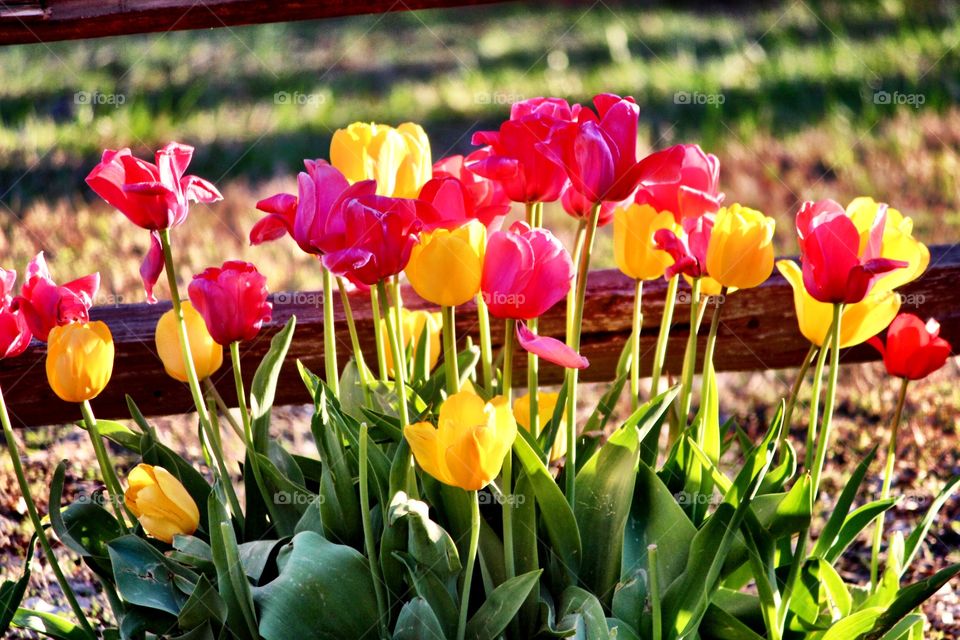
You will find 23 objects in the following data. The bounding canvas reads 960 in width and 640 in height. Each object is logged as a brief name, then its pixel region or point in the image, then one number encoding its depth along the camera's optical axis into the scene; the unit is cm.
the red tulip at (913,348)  231
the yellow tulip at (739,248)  222
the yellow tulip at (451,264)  217
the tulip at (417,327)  240
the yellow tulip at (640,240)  231
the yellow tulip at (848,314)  227
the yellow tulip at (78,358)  224
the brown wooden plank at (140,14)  258
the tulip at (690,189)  226
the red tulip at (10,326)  225
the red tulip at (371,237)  215
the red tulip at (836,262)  219
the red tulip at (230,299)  222
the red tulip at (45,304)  225
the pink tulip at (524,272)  215
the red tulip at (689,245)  224
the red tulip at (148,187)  218
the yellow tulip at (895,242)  224
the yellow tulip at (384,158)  228
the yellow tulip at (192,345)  230
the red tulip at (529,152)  219
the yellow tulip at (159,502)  226
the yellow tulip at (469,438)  212
